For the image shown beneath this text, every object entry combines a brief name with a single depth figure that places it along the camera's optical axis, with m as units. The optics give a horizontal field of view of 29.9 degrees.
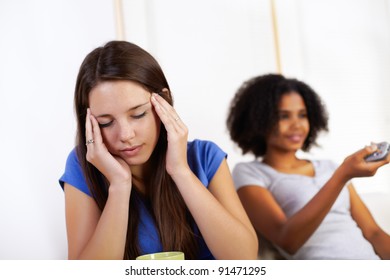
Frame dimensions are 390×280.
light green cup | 1.20
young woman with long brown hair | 1.29
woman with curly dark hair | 1.58
